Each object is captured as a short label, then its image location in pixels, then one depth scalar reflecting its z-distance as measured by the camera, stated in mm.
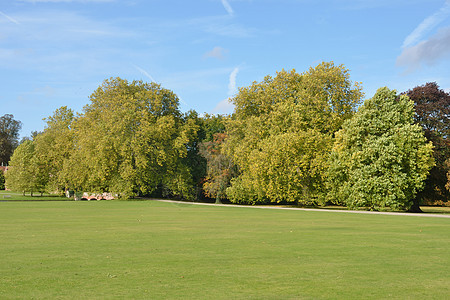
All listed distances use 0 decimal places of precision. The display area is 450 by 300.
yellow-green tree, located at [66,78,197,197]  59688
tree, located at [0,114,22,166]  127562
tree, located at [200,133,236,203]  59219
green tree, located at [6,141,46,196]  75062
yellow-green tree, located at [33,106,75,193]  72500
